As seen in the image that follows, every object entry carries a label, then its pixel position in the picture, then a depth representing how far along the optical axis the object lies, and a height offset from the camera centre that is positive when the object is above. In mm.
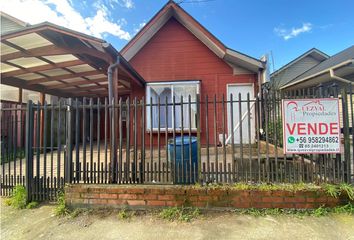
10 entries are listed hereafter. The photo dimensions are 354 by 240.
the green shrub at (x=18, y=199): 3844 -1291
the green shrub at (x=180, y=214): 3285 -1373
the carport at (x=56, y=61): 4093 +1696
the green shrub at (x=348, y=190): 3277 -1012
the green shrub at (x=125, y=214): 3387 -1396
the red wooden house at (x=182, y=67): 7859 +2151
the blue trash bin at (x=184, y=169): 3641 -731
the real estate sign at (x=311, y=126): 3510 -37
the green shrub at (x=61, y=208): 3539 -1354
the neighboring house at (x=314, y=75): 7938 +3098
